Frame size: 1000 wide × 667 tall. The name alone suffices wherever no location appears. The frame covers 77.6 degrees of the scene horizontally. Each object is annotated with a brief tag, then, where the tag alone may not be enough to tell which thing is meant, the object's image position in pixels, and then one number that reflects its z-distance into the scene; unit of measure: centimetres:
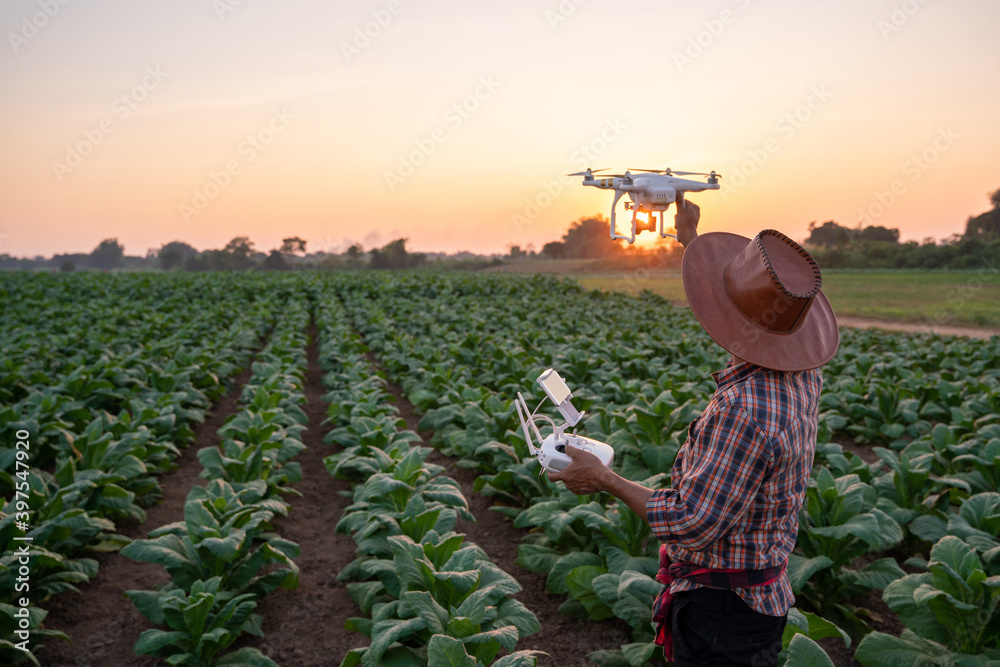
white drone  208
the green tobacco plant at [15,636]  322
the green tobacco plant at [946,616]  294
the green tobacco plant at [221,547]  353
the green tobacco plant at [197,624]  317
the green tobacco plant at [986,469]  482
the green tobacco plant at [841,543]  366
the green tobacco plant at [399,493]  419
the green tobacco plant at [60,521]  374
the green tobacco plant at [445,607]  269
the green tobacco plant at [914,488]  454
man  168
